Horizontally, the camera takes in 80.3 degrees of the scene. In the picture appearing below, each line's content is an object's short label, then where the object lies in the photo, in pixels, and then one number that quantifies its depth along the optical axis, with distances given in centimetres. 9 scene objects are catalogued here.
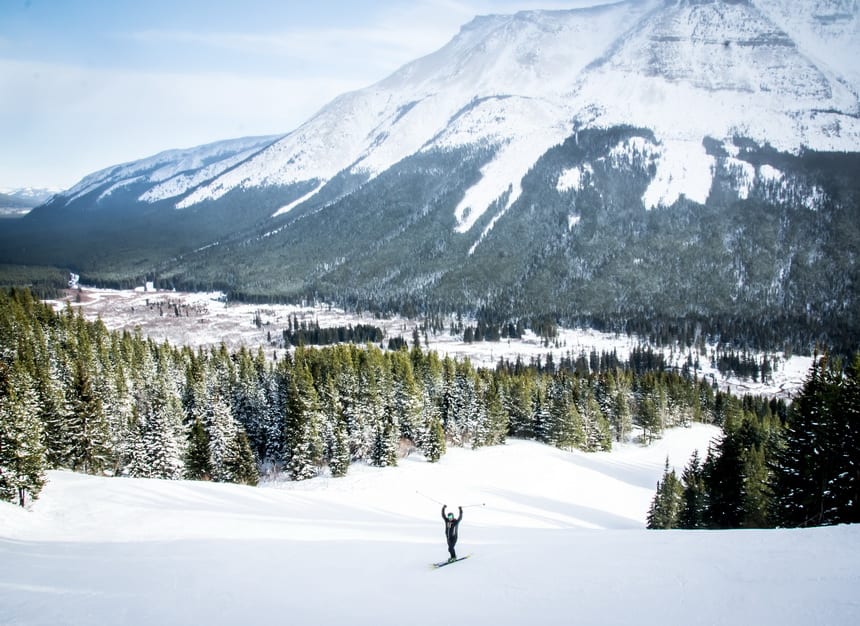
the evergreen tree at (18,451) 2898
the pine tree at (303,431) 5259
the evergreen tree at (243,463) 5050
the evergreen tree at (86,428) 4609
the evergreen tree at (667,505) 4344
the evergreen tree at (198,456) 5256
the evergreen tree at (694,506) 4084
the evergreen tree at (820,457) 2455
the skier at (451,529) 1722
